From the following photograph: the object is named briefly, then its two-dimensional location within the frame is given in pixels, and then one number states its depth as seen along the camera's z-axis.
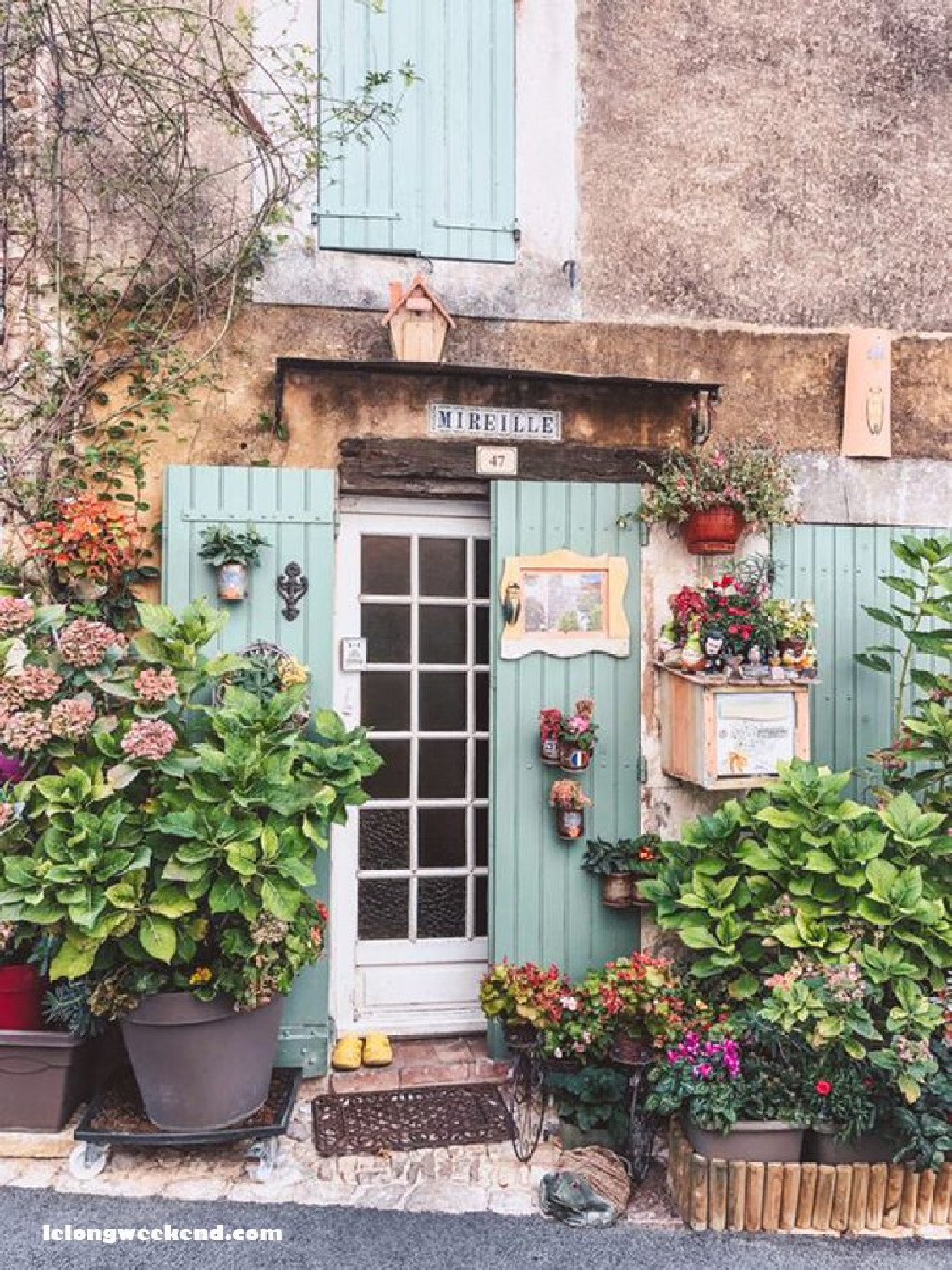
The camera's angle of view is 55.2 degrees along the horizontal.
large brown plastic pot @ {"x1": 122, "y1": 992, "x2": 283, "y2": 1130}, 3.26
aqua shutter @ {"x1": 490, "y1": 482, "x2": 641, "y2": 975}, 4.19
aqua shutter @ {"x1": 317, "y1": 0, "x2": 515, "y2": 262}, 4.21
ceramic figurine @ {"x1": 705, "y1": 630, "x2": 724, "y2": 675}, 3.99
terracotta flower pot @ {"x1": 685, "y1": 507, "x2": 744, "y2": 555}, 4.18
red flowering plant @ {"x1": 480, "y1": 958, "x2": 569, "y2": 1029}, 3.62
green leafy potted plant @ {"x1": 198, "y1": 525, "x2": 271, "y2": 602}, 3.91
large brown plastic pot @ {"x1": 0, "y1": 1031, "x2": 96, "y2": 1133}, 3.46
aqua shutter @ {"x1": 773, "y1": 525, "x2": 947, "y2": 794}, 4.45
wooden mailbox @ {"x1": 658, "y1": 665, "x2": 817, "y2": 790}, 3.95
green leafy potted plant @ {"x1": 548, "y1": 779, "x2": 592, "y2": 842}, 4.10
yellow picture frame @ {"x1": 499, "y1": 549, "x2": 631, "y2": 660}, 4.22
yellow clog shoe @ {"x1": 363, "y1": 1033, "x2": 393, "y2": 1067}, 4.08
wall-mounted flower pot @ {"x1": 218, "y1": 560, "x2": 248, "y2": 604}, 3.91
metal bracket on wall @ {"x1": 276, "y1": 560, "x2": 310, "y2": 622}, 4.02
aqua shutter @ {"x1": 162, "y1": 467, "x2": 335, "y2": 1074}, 3.96
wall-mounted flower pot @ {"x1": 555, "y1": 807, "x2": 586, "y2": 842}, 4.14
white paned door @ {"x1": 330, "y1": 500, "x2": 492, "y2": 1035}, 4.35
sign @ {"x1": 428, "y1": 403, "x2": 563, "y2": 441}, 4.26
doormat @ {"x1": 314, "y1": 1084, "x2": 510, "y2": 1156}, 3.56
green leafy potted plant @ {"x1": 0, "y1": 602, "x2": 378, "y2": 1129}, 3.13
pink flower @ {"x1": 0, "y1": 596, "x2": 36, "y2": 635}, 3.35
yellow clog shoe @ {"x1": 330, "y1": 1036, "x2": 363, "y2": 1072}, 4.04
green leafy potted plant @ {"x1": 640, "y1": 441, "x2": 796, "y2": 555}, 4.16
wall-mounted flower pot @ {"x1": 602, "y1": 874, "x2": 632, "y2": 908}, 4.17
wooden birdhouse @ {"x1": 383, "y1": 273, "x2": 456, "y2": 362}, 4.05
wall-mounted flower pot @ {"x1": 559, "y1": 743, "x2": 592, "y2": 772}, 4.09
